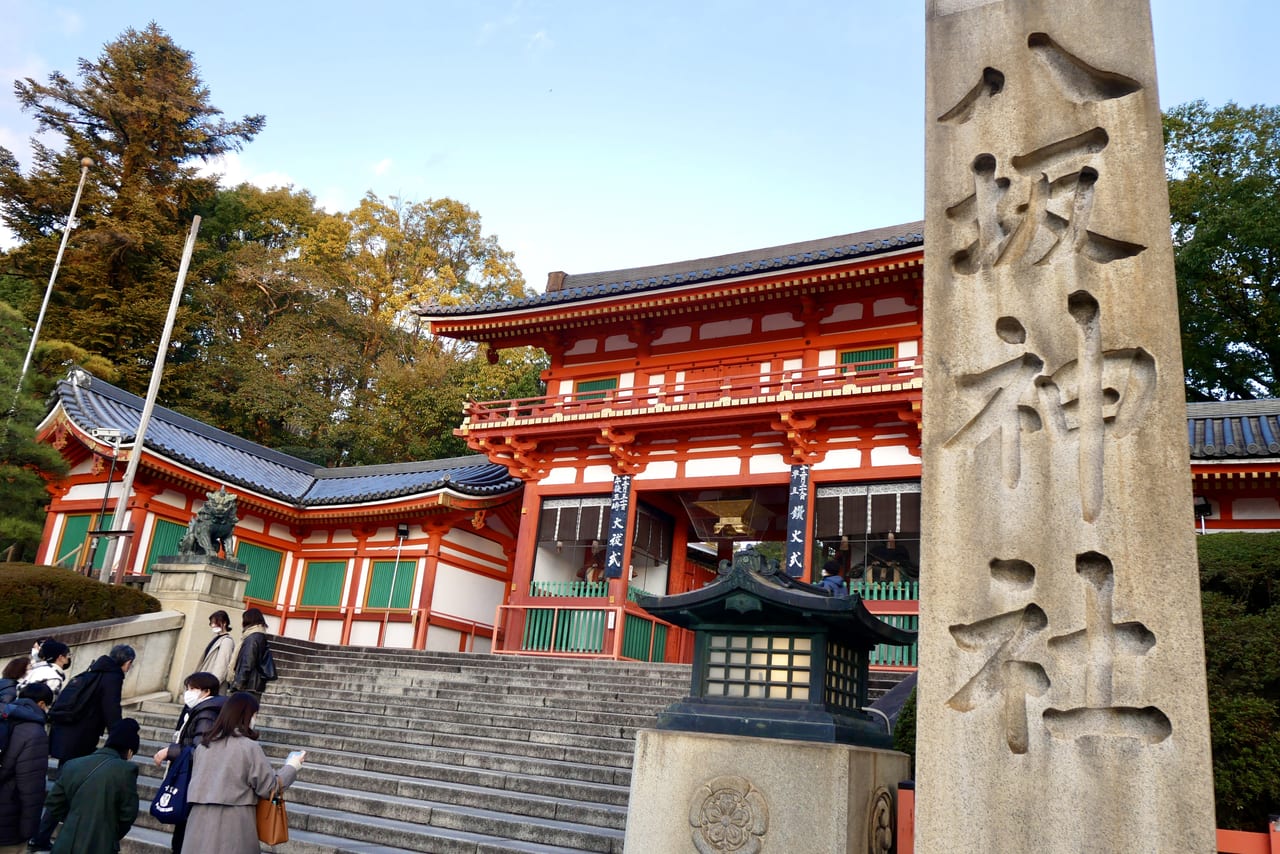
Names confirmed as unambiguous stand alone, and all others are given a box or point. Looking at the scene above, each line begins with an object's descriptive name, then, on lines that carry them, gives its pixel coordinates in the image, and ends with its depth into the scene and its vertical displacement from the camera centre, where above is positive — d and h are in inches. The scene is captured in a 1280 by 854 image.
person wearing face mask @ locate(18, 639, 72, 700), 251.1 -0.5
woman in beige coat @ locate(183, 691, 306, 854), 161.2 -17.3
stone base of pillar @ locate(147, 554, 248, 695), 436.5 +40.4
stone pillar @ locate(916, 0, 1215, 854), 114.1 +40.4
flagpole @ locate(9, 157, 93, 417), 557.1 +271.2
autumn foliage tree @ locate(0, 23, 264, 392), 1045.2 +544.3
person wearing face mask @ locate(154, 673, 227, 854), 185.5 -5.9
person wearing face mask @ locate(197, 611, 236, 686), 332.5 +9.1
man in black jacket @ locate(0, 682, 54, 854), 185.9 -22.5
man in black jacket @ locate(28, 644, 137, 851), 254.2 -12.4
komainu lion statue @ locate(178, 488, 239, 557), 462.9 +74.5
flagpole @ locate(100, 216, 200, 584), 562.4 +136.1
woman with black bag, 336.8 +7.3
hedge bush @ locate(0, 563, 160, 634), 397.7 +29.7
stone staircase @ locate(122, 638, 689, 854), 257.9 -15.8
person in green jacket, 166.9 -23.5
